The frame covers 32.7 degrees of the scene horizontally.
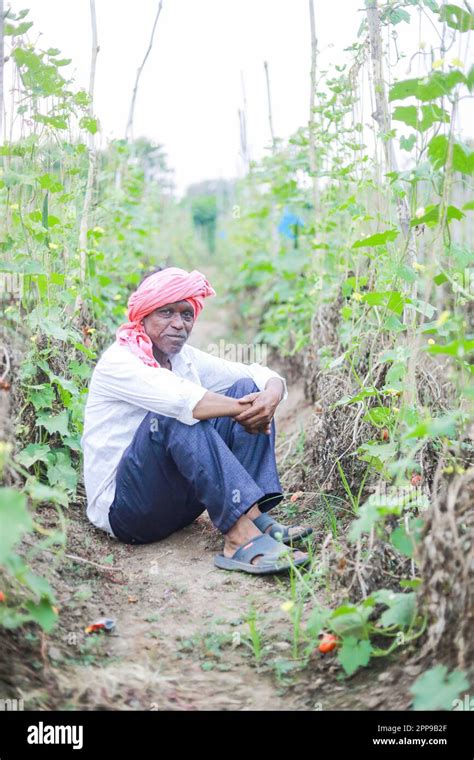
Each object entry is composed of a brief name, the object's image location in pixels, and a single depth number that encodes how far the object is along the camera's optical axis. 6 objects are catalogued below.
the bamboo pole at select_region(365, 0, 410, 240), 2.99
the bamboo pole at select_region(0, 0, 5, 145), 2.65
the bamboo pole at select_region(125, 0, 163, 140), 4.47
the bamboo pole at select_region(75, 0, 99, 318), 3.64
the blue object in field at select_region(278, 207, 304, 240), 5.60
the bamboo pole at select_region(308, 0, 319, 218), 4.28
